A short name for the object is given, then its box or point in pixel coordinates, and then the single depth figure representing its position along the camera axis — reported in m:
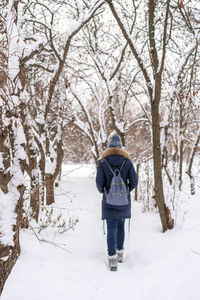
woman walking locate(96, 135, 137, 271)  3.85
